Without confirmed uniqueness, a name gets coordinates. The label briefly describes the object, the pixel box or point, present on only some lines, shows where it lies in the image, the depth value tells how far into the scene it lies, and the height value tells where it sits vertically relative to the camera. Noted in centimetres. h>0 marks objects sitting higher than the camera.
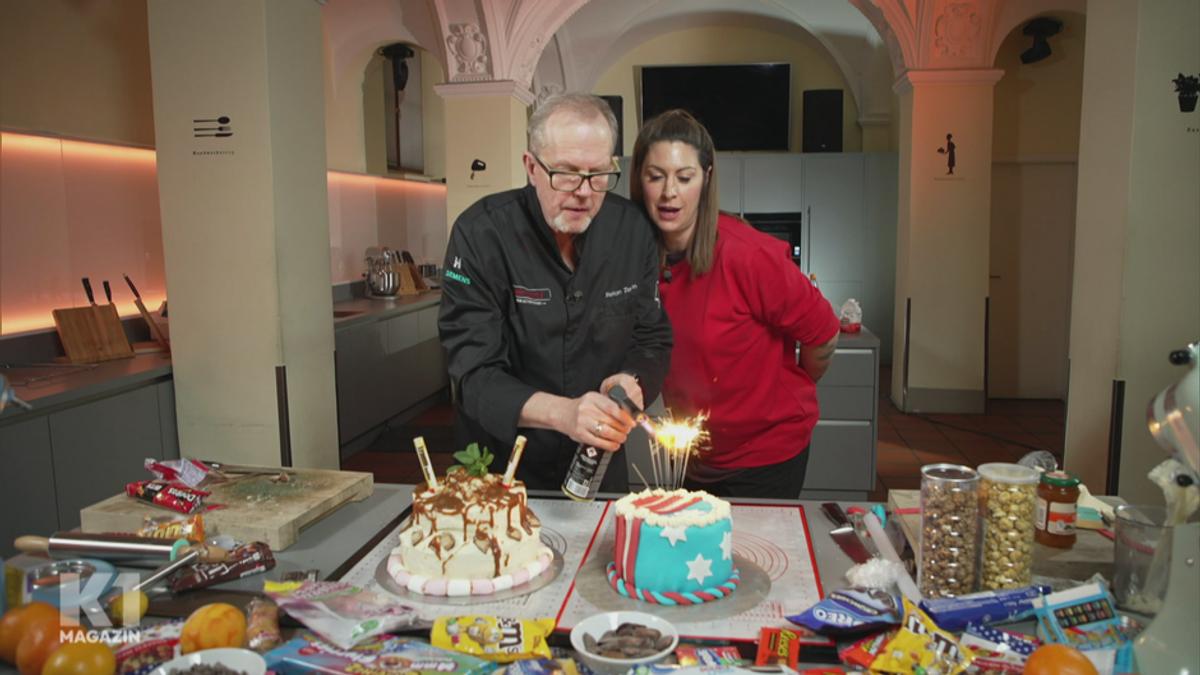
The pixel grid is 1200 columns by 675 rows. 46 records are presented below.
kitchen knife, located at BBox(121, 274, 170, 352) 432 -37
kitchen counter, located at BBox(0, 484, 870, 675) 152 -64
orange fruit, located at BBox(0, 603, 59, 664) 127 -58
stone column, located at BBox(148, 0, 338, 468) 348 +20
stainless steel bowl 733 -25
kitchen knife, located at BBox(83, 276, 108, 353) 407 -36
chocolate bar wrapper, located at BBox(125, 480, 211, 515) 185 -56
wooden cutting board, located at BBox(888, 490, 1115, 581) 155 -61
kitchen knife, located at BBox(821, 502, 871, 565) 166 -63
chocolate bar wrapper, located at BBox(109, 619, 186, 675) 124 -62
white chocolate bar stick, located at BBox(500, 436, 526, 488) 172 -45
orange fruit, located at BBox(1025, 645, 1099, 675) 110 -58
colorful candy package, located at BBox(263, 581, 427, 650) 131 -61
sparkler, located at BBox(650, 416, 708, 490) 178 -46
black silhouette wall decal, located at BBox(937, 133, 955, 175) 670 +82
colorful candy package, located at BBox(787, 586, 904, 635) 132 -61
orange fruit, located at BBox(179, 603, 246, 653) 126 -59
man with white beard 185 -11
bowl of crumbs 117 -60
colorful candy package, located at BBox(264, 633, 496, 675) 121 -62
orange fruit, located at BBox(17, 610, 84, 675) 123 -60
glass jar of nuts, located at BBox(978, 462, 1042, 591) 140 -49
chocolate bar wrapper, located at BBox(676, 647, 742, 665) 123 -63
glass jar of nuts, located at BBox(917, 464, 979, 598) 144 -51
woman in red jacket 223 -23
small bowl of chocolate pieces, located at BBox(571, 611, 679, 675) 123 -62
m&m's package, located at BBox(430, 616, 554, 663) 128 -63
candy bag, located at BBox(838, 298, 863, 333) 495 -43
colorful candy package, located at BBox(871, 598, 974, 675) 122 -62
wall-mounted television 987 +183
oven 933 +27
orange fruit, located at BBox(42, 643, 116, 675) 117 -59
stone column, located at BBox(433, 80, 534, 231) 723 +105
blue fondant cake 151 -58
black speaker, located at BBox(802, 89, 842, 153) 965 +156
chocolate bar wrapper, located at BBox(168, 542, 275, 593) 154 -62
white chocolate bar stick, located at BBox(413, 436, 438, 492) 172 -46
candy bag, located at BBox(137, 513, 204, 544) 168 -57
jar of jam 162 -53
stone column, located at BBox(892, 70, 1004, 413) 667 +11
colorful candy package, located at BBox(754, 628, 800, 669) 126 -64
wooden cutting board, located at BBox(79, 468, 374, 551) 178 -58
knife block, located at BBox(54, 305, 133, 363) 393 -38
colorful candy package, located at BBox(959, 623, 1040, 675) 123 -63
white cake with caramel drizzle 157 -58
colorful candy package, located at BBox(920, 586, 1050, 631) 135 -61
